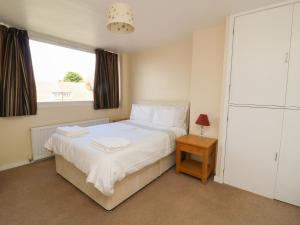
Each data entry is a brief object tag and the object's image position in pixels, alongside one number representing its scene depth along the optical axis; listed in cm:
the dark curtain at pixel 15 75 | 257
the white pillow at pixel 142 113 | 359
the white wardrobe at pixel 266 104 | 191
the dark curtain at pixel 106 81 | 390
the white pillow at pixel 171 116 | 312
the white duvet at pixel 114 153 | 171
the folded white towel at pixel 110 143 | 194
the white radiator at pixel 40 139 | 300
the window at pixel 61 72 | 317
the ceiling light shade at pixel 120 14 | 140
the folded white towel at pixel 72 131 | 245
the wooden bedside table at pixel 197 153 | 237
